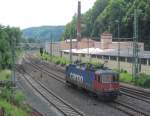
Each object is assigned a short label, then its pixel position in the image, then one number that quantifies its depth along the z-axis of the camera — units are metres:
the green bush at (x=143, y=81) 29.26
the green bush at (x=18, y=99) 18.94
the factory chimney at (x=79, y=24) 76.56
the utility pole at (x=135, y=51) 28.54
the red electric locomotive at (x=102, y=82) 22.29
